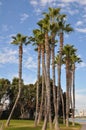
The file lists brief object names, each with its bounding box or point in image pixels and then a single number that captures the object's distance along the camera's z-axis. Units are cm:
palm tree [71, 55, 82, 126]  3196
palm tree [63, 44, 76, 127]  2910
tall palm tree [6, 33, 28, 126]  2622
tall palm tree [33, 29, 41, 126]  2454
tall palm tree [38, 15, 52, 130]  1941
